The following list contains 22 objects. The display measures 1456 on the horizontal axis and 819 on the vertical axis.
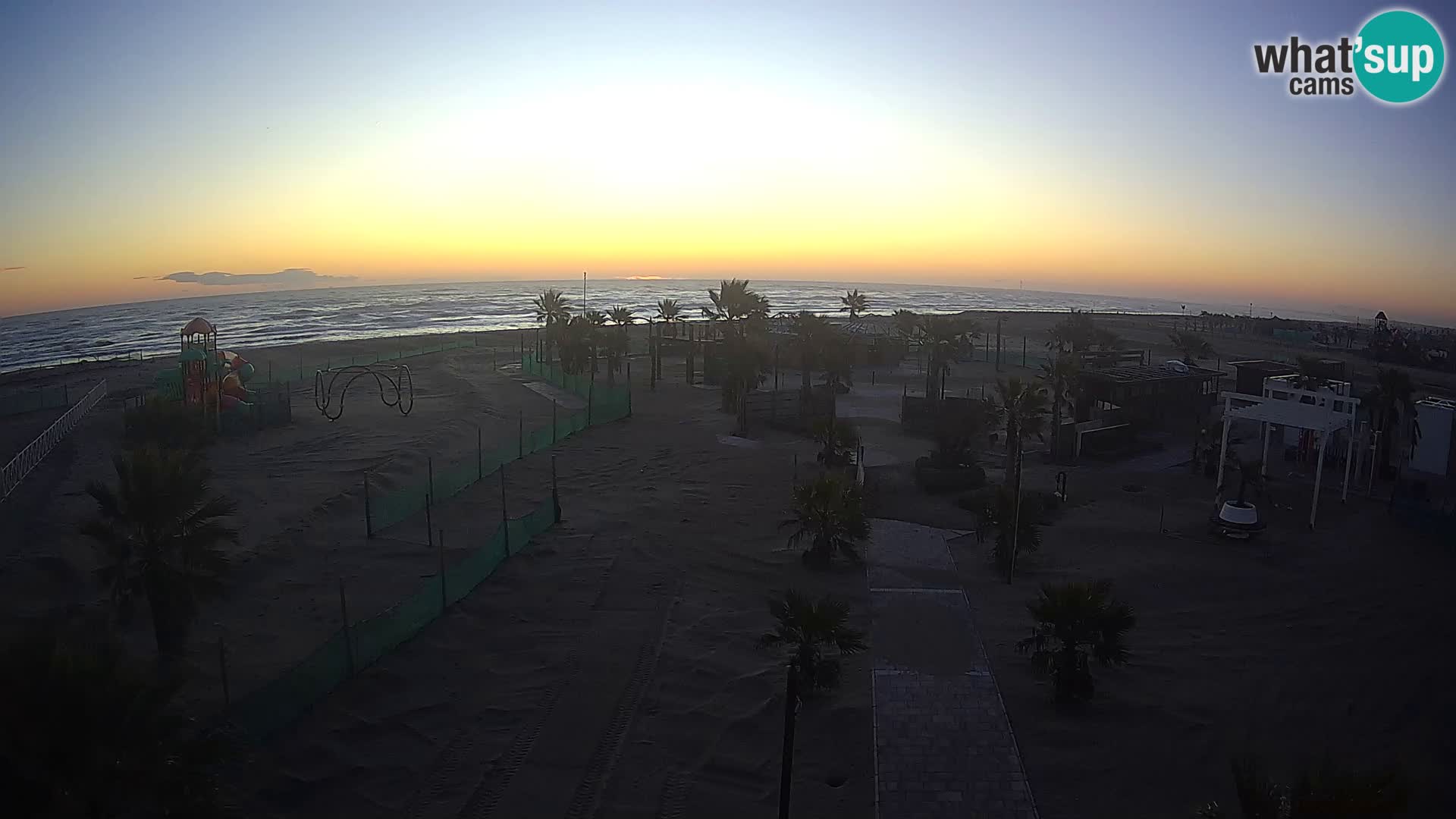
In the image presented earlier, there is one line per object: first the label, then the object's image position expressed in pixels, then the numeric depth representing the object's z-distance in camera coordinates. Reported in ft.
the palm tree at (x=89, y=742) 18.52
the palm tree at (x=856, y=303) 209.77
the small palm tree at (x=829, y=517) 54.13
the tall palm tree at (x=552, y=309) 167.37
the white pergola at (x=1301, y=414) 64.85
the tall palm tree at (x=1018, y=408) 68.69
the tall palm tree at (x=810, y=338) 119.75
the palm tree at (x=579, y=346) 138.82
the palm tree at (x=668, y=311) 162.81
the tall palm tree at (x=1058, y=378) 83.71
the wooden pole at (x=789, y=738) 25.09
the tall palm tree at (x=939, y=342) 119.75
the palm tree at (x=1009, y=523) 53.06
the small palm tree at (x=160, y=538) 38.29
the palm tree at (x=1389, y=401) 75.41
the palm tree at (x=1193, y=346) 179.11
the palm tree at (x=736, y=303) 139.33
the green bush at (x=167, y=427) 83.25
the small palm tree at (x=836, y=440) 78.84
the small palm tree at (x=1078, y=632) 36.76
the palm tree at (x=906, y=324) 176.24
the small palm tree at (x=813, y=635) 35.45
